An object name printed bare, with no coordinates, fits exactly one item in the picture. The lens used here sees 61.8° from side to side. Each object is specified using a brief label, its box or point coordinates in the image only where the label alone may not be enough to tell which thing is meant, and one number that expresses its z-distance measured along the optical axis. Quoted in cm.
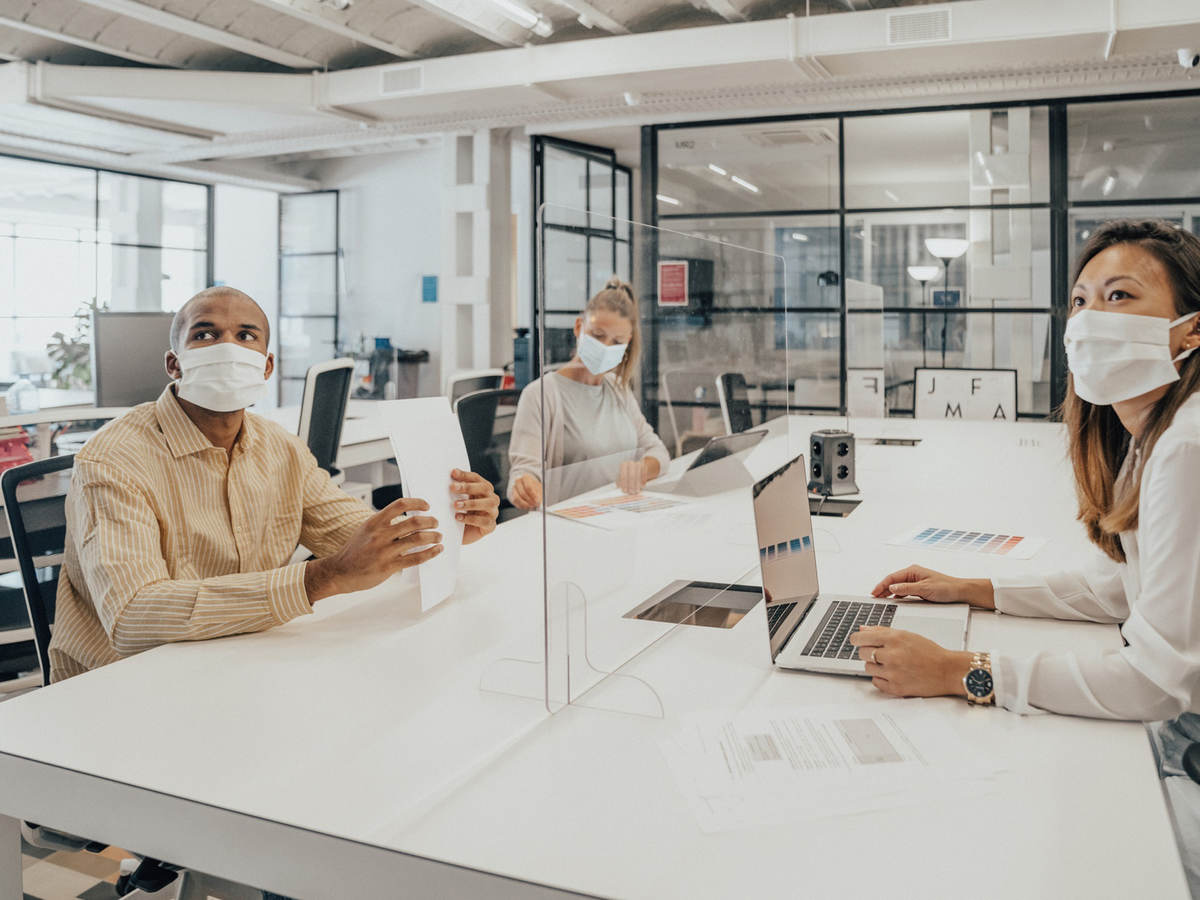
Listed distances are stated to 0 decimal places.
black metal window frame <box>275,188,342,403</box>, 1001
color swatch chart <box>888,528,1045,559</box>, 205
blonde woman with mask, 122
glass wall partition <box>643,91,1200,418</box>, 610
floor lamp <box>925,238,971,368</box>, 646
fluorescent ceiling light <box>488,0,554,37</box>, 518
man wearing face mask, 142
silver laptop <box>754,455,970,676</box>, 136
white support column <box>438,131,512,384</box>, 756
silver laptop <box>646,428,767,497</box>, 158
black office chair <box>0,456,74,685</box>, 151
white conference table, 85
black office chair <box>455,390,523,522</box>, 281
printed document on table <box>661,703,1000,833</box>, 96
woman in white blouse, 116
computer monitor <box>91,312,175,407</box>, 377
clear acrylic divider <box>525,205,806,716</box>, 121
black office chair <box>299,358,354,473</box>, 337
